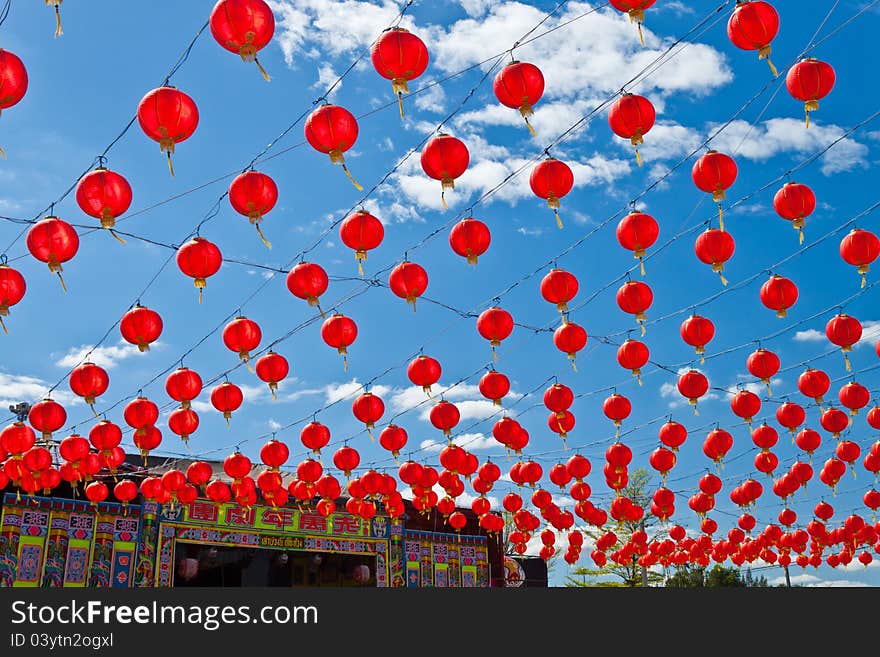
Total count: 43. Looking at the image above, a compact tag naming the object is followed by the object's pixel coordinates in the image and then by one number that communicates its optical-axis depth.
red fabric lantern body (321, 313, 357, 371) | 8.08
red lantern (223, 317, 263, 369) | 8.05
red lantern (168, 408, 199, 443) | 10.24
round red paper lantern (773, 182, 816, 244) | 6.14
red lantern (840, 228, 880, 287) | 6.73
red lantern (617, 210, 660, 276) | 6.50
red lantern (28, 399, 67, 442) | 9.82
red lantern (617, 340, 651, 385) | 8.85
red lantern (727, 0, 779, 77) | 4.79
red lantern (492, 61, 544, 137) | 5.20
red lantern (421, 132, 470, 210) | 5.55
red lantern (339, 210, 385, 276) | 6.49
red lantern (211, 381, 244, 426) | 9.85
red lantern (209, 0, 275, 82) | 4.50
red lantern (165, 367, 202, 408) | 9.38
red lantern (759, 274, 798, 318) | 7.36
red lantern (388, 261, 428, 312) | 7.16
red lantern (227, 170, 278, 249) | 5.87
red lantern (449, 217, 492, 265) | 6.56
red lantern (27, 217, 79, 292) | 6.18
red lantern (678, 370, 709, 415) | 9.53
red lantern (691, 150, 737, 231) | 5.79
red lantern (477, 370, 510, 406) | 9.48
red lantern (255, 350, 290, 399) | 8.93
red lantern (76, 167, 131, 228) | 5.62
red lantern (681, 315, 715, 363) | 8.12
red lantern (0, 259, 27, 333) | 6.79
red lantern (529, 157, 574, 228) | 5.90
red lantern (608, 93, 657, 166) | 5.38
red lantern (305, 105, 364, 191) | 5.30
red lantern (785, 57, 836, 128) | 5.12
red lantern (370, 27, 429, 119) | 4.82
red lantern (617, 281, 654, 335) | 7.69
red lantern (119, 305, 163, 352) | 7.75
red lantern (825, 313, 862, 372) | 7.97
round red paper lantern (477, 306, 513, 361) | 8.04
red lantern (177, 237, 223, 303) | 6.68
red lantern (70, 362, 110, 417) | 8.80
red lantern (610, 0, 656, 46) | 4.45
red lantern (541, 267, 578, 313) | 7.38
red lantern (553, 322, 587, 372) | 8.30
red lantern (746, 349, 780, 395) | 8.57
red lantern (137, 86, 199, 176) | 4.96
